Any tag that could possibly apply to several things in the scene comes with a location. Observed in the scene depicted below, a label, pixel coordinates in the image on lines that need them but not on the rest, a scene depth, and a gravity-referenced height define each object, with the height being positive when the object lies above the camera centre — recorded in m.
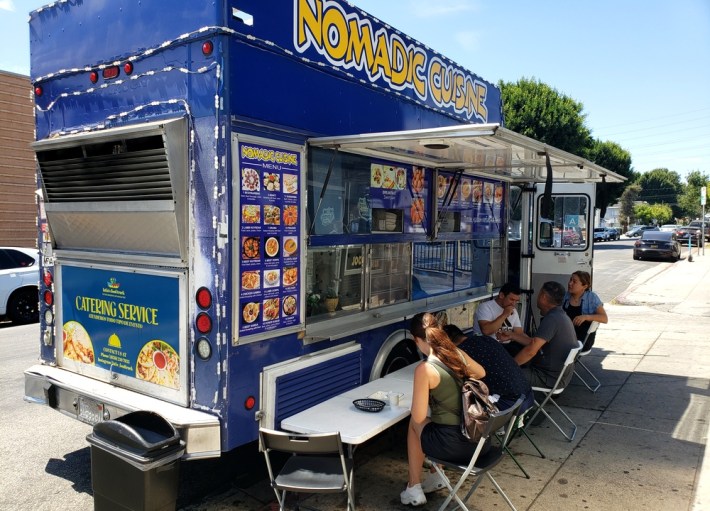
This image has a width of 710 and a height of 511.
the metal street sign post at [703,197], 21.32 +1.18
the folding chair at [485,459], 3.13 -1.36
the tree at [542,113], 26.58 +5.40
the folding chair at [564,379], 4.52 -1.23
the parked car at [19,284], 9.45 -0.98
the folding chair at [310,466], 3.02 -1.42
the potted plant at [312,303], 4.01 -0.54
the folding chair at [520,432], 3.85 -1.68
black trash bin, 3.02 -1.28
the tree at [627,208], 71.06 +2.56
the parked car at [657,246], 23.16 -0.72
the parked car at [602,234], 41.78 -0.44
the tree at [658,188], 83.88 +5.96
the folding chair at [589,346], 5.77 -1.22
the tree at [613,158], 33.06 +4.45
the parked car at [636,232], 47.70 -0.32
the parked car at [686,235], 33.75 -0.40
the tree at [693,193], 60.38 +3.83
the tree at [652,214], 63.25 +1.60
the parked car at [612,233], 42.94 -0.38
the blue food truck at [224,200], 3.26 +0.17
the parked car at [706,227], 35.91 +0.10
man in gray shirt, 4.77 -1.00
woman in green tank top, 3.30 -0.99
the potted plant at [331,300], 4.23 -0.55
